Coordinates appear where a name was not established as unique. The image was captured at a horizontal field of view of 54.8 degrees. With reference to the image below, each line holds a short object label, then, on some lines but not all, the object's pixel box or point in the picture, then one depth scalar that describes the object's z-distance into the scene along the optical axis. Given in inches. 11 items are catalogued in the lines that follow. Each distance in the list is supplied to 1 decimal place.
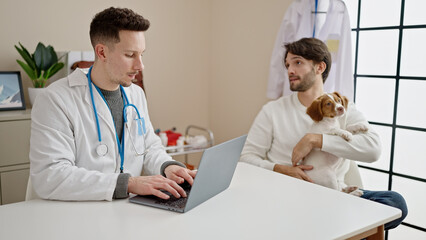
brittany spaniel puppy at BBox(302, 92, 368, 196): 77.9
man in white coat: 58.6
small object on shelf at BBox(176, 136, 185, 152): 130.6
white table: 48.3
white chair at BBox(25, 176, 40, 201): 67.5
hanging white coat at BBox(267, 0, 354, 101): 110.1
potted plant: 109.7
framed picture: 110.9
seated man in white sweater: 80.0
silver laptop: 54.1
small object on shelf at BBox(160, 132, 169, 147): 127.4
